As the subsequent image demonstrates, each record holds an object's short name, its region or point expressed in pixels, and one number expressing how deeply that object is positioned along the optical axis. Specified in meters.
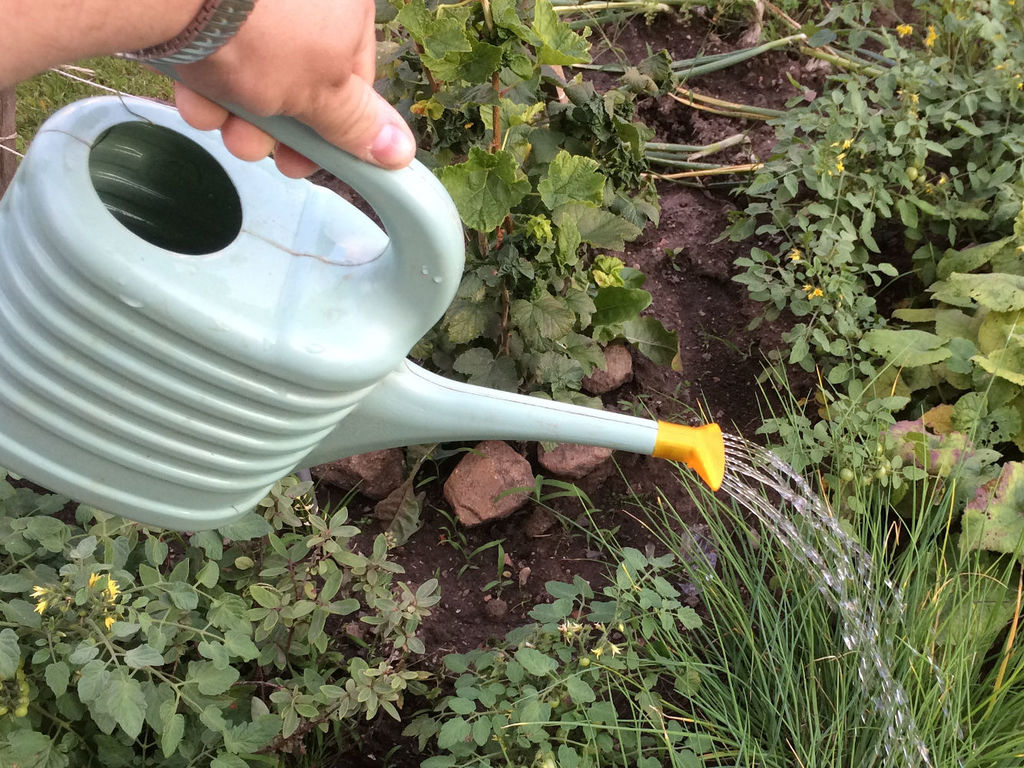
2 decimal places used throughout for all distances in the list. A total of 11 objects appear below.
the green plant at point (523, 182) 1.27
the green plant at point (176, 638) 1.00
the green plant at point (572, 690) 1.13
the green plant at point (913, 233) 1.72
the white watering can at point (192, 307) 0.72
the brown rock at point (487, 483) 1.72
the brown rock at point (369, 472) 1.74
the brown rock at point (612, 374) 1.90
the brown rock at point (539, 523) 1.77
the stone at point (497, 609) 1.65
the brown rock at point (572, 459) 1.76
